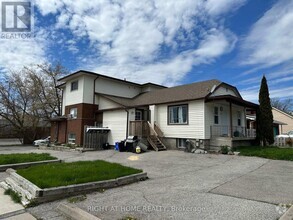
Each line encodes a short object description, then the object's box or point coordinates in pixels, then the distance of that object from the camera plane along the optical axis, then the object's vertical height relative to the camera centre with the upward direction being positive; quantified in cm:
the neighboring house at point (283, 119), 3525 +229
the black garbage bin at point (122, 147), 1585 -127
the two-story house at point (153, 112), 1494 +156
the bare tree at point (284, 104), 5695 +772
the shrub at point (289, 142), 1672 -76
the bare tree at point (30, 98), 2733 +410
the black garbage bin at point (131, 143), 1545 -94
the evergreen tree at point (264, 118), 1598 +108
